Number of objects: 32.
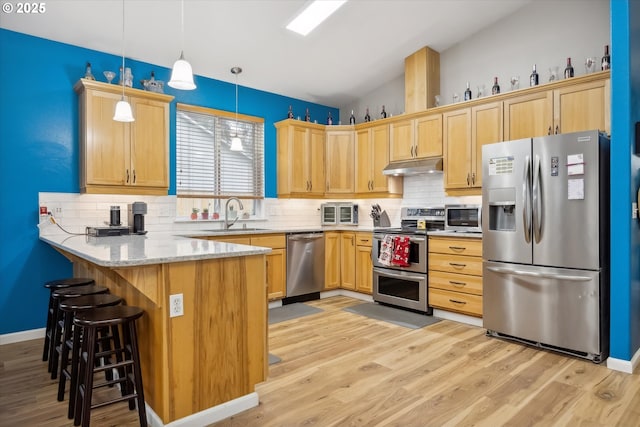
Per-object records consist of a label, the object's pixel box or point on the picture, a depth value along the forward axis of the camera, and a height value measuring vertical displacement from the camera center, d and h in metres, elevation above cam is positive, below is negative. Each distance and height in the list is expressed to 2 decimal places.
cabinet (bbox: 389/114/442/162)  4.72 +0.91
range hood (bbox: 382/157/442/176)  4.66 +0.54
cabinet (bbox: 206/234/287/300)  4.70 -0.62
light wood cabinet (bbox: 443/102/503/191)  4.21 +0.80
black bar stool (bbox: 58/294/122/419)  2.23 -0.74
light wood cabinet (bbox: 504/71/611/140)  3.50 +0.97
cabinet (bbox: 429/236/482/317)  3.94 -0.67
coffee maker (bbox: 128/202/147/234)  3.85 -0.03
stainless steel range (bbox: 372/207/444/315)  4.39 -0.63
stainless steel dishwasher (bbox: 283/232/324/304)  4.95 -0.70
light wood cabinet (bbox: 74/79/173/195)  3.74 +0.71
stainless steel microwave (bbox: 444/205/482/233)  4.38 -0.08
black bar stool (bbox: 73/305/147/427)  1.97 -0.76
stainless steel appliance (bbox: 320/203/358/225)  5.66 -0.04
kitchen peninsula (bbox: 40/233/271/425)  2.06 -0.63
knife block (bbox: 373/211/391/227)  5.46 -0.14
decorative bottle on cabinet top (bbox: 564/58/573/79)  3.79 +1.36
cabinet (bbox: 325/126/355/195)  5.66 +0.76
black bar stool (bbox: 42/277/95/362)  2.86 -0.53
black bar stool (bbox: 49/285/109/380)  2.57 -0.72
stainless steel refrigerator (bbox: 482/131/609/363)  3.04 -0.26
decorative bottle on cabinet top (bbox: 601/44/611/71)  3.59 +1.36
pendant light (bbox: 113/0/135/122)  3.01 +0.78
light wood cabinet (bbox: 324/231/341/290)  5.30 -0.66
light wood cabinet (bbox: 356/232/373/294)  5.07 -0.68
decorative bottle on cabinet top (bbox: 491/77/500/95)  4.31 +1.35
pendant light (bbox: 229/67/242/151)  4.46 +0.77
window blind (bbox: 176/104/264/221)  4.77 +0.69
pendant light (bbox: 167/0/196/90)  2.52 +0.88
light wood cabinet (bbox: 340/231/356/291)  5.27 -0.66
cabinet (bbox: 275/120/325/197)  5.36 +0.74
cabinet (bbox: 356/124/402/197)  5.28 +0.67
